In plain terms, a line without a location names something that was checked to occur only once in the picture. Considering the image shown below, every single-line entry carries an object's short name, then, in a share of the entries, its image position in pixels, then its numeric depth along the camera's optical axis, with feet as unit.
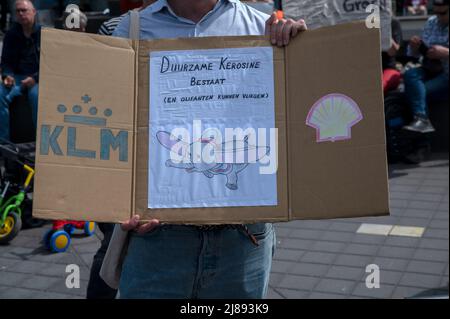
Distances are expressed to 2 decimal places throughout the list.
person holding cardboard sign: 7.54
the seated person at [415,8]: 49.15
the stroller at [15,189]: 17.78
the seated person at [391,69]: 26.43
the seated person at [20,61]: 19.67
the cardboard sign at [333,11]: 17.06
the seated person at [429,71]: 25.20
